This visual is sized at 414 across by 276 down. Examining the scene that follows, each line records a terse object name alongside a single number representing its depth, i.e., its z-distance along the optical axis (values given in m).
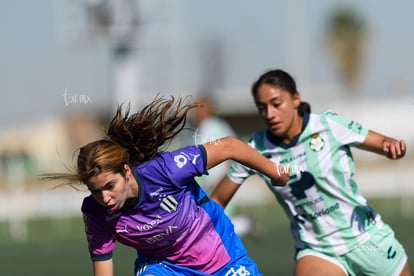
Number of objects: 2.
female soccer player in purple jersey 11.29
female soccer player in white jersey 13.41
